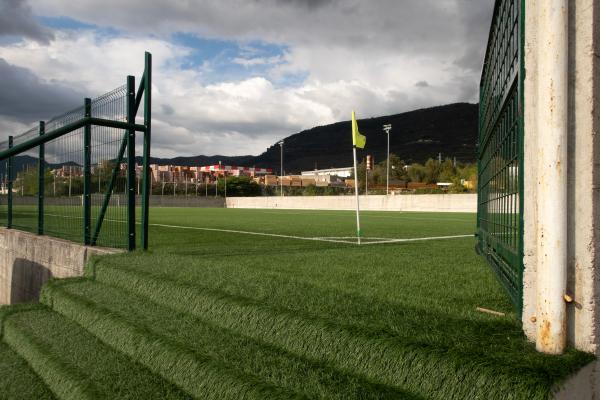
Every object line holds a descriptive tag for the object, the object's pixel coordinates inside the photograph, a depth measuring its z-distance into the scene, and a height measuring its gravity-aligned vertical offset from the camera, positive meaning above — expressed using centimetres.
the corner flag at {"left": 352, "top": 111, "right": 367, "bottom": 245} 775 +100
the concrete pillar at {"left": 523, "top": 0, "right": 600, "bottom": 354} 214 +11
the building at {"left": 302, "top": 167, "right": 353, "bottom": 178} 18538 +1016
